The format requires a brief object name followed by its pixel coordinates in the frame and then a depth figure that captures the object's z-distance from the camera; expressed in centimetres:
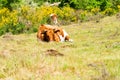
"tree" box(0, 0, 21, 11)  6062
